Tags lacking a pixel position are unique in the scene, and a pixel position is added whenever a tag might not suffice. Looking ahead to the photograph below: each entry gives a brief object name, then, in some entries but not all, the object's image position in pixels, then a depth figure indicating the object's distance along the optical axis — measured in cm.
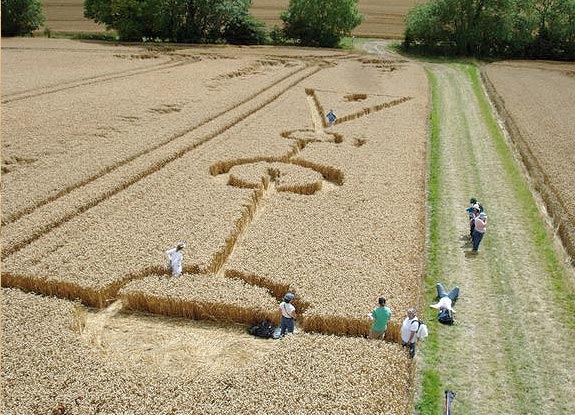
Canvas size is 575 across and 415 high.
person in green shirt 1605
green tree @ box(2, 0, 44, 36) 9825
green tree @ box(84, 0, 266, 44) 9719
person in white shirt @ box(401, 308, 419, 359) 1575
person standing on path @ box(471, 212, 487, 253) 2345
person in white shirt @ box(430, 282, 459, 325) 1894
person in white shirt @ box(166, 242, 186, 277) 1908
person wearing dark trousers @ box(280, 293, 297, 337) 1622
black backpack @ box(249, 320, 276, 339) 1686
